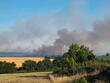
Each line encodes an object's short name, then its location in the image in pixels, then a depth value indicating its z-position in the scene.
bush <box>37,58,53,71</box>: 73.50
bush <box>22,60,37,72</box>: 71.60
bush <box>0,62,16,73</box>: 67.39
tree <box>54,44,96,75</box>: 36.44
